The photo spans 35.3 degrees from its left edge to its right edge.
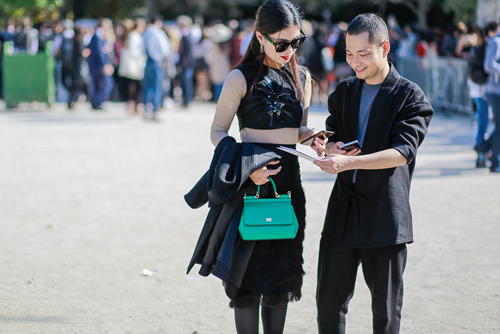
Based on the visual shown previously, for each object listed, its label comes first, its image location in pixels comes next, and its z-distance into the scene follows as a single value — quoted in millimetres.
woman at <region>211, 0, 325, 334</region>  3746
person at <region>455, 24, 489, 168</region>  9914
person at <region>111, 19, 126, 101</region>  20406
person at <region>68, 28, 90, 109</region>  18828
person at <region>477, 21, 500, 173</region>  9414
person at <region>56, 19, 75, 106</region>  19328
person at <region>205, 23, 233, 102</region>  19359
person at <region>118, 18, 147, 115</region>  16859
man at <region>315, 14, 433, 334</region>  3514
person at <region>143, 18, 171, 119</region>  15195
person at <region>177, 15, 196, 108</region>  18734
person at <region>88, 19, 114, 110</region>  18188
